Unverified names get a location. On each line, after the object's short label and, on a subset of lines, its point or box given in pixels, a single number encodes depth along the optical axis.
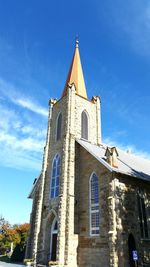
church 15.91
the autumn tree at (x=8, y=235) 42.88
